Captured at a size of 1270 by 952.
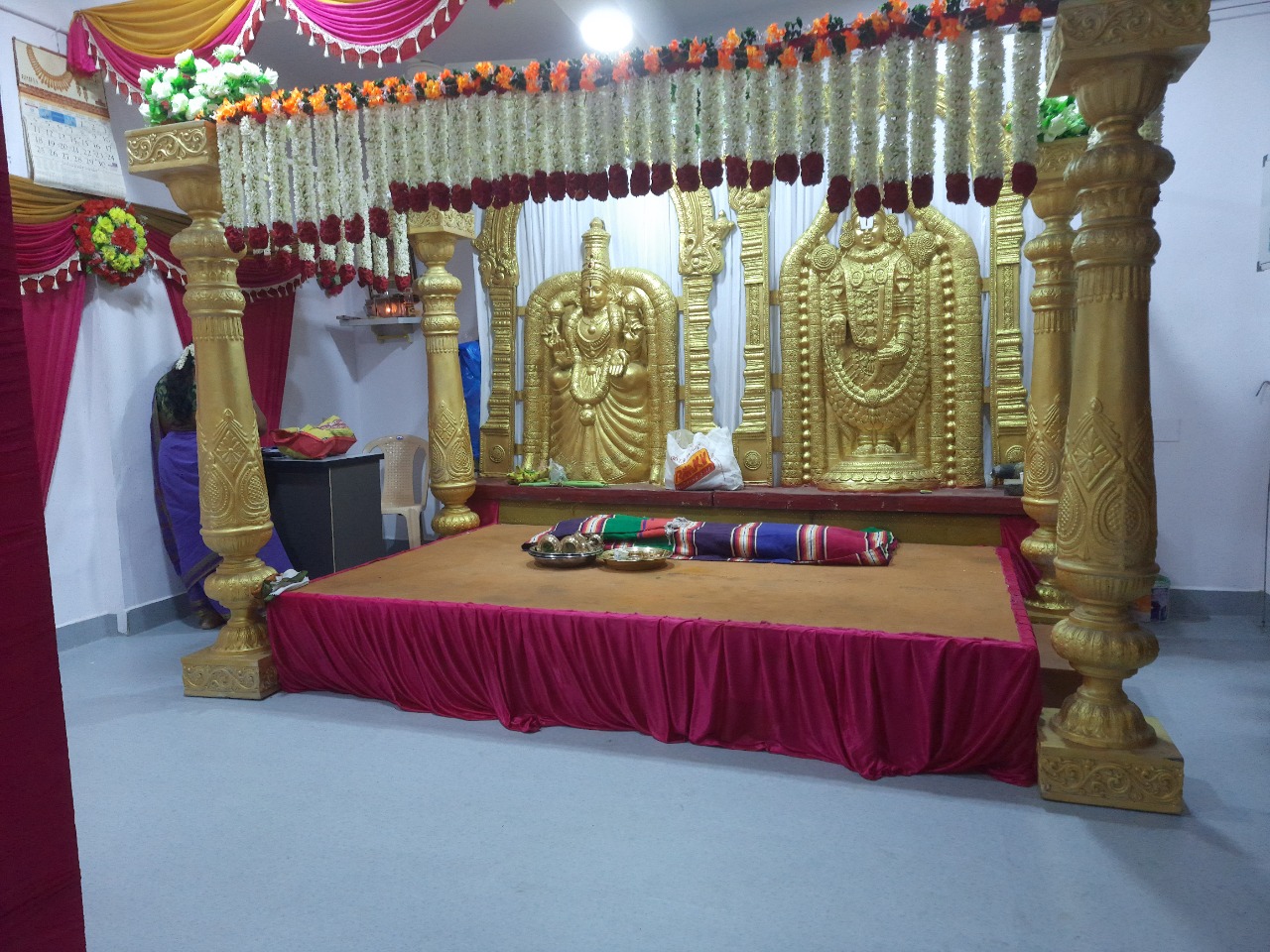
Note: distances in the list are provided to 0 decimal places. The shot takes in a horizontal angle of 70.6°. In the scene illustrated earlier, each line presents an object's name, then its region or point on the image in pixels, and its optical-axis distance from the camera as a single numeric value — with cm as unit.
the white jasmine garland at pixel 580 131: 335
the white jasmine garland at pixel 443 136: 356
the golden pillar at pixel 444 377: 546
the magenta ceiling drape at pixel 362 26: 372
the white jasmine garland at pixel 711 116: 312
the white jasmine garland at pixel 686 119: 316
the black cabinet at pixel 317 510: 529
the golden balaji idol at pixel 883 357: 530
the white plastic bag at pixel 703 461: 556
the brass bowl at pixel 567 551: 436
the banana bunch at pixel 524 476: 602
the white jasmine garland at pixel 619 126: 328
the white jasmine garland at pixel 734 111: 311
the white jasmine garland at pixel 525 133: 344
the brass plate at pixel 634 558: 430
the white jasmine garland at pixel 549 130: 339
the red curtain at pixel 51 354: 462
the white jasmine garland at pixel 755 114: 309
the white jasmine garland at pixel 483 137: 350
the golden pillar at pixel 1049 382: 408
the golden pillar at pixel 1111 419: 251
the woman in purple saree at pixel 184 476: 509
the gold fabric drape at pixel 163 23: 416
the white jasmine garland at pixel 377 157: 364
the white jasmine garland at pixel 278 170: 374
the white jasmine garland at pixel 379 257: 508
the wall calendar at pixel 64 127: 459
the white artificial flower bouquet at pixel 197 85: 380
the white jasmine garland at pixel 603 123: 330
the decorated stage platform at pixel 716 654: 296
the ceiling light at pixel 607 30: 502
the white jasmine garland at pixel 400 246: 504
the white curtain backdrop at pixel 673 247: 557
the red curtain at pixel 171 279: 527
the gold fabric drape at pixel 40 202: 446
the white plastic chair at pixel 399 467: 684
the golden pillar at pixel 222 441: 387
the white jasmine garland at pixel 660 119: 321
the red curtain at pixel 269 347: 618
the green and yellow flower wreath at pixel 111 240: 475
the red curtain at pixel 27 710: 85
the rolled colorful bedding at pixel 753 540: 432
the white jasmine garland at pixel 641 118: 323
